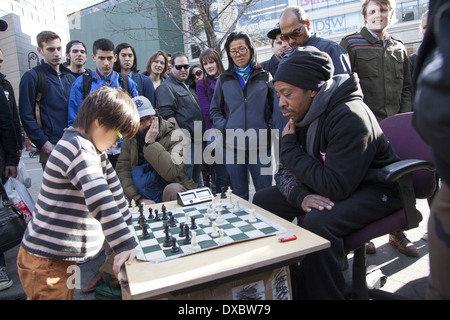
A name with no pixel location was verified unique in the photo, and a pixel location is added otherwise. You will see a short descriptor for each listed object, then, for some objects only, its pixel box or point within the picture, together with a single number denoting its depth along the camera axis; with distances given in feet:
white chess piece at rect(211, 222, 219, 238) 5.61
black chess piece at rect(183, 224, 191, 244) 5.38
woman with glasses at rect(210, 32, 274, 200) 9.75
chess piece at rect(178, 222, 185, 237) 5.73
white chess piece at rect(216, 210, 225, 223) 6.27
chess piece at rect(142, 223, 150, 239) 5.75
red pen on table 5.11
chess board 5.08
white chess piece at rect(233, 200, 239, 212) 6.97
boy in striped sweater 4.97
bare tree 19.01
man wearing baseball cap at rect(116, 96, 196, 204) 9.54
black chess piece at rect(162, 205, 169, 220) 6.71
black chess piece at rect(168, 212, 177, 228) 6.27
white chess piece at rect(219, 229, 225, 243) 5.22
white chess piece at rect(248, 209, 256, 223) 6.19
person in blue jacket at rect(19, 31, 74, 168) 10.27
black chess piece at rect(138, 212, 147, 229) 6.20
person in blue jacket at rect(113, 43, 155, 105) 12.35
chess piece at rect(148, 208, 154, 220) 6.86
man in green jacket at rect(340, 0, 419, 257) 9.96
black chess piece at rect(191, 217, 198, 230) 6.06
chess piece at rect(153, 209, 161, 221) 6.76
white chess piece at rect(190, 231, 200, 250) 5.11
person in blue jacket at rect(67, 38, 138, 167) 10.57
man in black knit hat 5.65
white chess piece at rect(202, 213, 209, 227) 6.27
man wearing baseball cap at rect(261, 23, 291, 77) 11.93
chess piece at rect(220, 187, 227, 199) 7.95
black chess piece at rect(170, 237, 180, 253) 5.05
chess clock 7.60
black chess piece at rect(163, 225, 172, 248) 5.29
